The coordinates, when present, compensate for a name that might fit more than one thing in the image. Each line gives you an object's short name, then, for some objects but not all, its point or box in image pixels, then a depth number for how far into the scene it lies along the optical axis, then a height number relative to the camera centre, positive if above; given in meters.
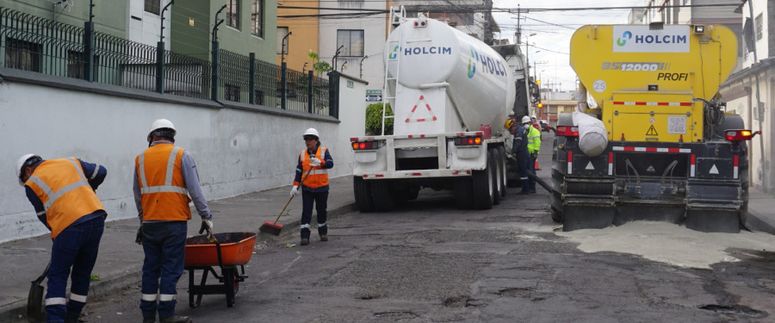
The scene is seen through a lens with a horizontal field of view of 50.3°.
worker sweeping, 11.00 -0.16
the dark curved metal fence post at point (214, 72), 16.70 +1.89
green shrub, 26.67 +1.64
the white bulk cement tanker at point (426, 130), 14.43 +0.68
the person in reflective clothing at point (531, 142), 19.31 +0.67
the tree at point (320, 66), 34.81 +4.23
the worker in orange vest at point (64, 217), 6.04 -0.39
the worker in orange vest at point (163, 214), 6.44 -0.39
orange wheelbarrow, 6.83 -0.78
